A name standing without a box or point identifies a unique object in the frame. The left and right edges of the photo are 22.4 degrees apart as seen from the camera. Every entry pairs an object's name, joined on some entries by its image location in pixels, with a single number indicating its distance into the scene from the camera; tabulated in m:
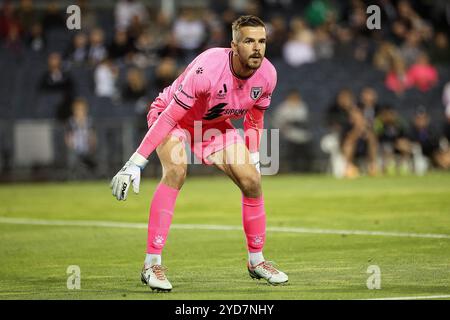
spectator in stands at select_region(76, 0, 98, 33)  27.75
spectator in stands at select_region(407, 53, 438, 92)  26.50
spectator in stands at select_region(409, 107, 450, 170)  25.11
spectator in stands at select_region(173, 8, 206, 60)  27.06
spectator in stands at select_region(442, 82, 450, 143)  25.27
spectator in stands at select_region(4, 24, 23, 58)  26.44
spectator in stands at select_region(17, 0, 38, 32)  28.10
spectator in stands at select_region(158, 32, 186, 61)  26.38
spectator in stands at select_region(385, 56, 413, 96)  26.50
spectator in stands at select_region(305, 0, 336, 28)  27.98
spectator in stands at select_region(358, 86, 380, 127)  24.94
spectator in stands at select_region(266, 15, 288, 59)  26.84
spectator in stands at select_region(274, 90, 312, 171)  25.11
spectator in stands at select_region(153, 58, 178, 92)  25.08
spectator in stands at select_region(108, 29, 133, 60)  26.55
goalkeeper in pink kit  9.11
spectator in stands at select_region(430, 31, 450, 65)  27.67
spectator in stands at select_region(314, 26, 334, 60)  27.06
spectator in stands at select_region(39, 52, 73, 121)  25.00
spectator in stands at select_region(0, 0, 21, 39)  26.64
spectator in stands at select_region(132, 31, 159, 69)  26.55
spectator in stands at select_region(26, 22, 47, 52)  26.80
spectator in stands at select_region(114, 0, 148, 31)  27.70
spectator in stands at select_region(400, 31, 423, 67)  27.12
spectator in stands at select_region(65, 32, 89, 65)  26.11
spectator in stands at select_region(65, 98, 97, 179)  24.50
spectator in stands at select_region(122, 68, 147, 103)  25.30
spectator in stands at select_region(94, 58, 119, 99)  25.70
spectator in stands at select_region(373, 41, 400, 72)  26.75
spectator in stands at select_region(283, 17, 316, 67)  26.77
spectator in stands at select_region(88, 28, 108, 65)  26.05
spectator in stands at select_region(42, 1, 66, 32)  27.38
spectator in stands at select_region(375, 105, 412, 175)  25.17
